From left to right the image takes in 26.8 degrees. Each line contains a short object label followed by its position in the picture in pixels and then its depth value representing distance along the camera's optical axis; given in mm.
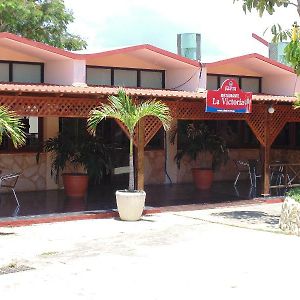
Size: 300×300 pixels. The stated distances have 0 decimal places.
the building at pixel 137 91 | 12594
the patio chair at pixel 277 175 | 18016
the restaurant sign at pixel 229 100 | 14057
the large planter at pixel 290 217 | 11375
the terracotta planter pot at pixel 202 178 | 17672
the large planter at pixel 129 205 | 12586
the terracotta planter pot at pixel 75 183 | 15422
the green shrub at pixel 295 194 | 11823
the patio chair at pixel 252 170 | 17781
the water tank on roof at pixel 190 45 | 21425
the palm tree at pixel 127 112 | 12445
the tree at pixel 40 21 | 24234
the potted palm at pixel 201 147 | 17719
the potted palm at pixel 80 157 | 15328
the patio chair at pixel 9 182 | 15243
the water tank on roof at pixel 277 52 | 23200
